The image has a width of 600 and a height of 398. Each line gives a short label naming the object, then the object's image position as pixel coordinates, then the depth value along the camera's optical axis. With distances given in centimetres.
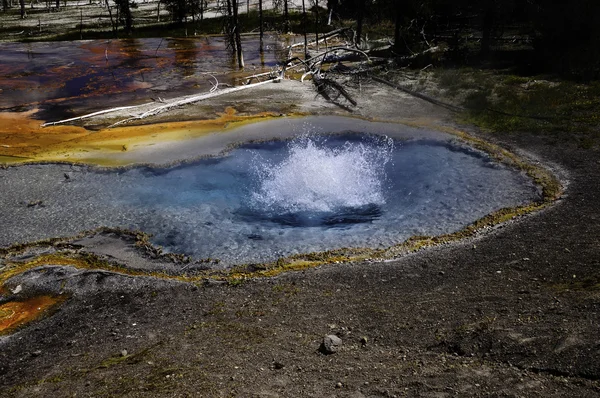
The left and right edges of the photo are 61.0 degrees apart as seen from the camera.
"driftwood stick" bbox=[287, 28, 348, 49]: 2914
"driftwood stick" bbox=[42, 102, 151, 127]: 1880
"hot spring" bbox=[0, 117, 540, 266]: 1088
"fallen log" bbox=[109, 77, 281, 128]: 1902
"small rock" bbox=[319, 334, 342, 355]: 687
